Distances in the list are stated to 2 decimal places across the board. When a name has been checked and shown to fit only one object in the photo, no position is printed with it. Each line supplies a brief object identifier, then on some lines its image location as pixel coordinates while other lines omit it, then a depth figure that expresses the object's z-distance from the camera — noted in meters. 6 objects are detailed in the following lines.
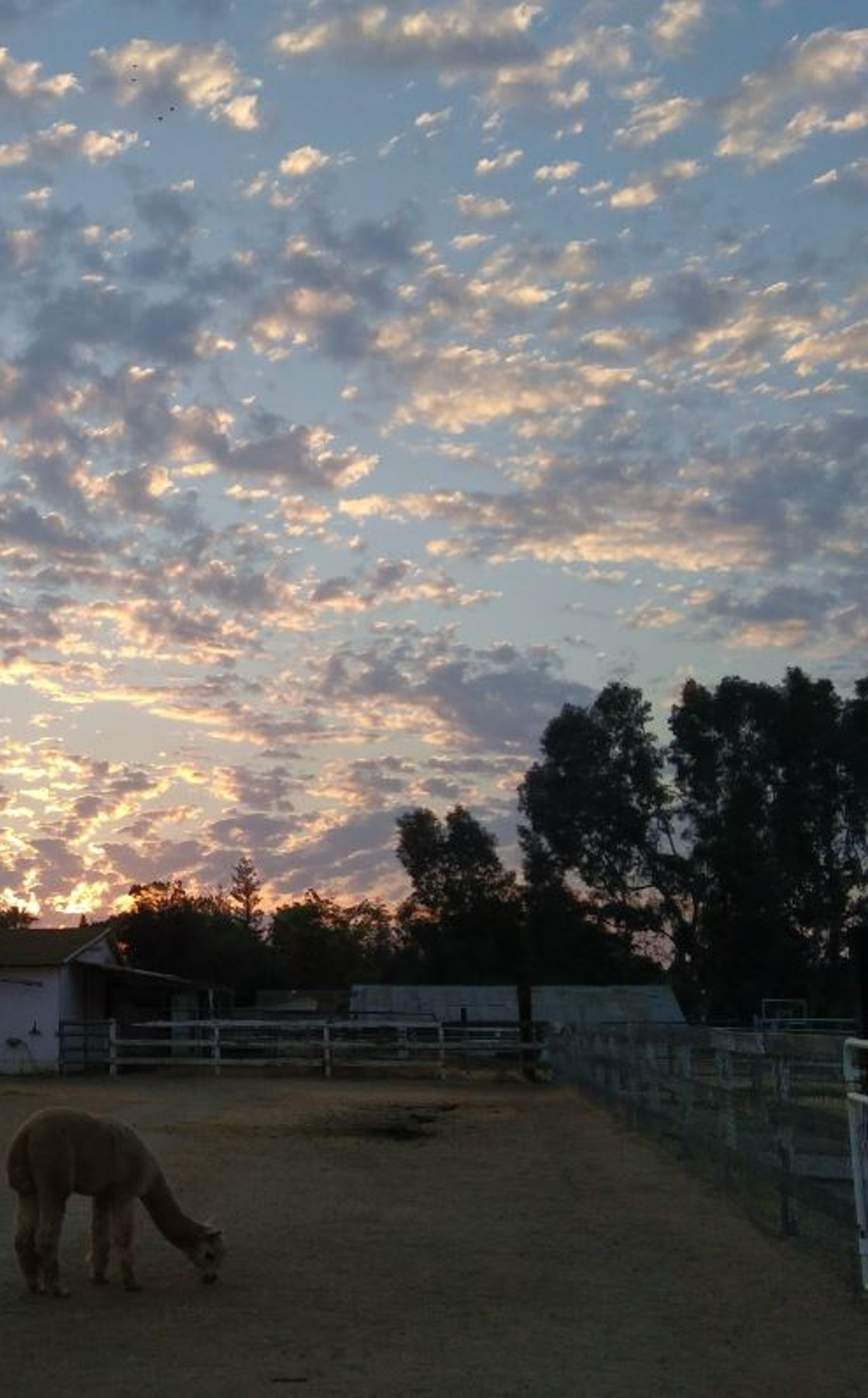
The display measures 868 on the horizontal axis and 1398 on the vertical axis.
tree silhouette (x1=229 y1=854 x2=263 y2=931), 134.00
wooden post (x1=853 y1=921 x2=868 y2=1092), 7.80
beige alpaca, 8.42
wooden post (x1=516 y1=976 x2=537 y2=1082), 33.47
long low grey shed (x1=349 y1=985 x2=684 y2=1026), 51.91
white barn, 36.91
